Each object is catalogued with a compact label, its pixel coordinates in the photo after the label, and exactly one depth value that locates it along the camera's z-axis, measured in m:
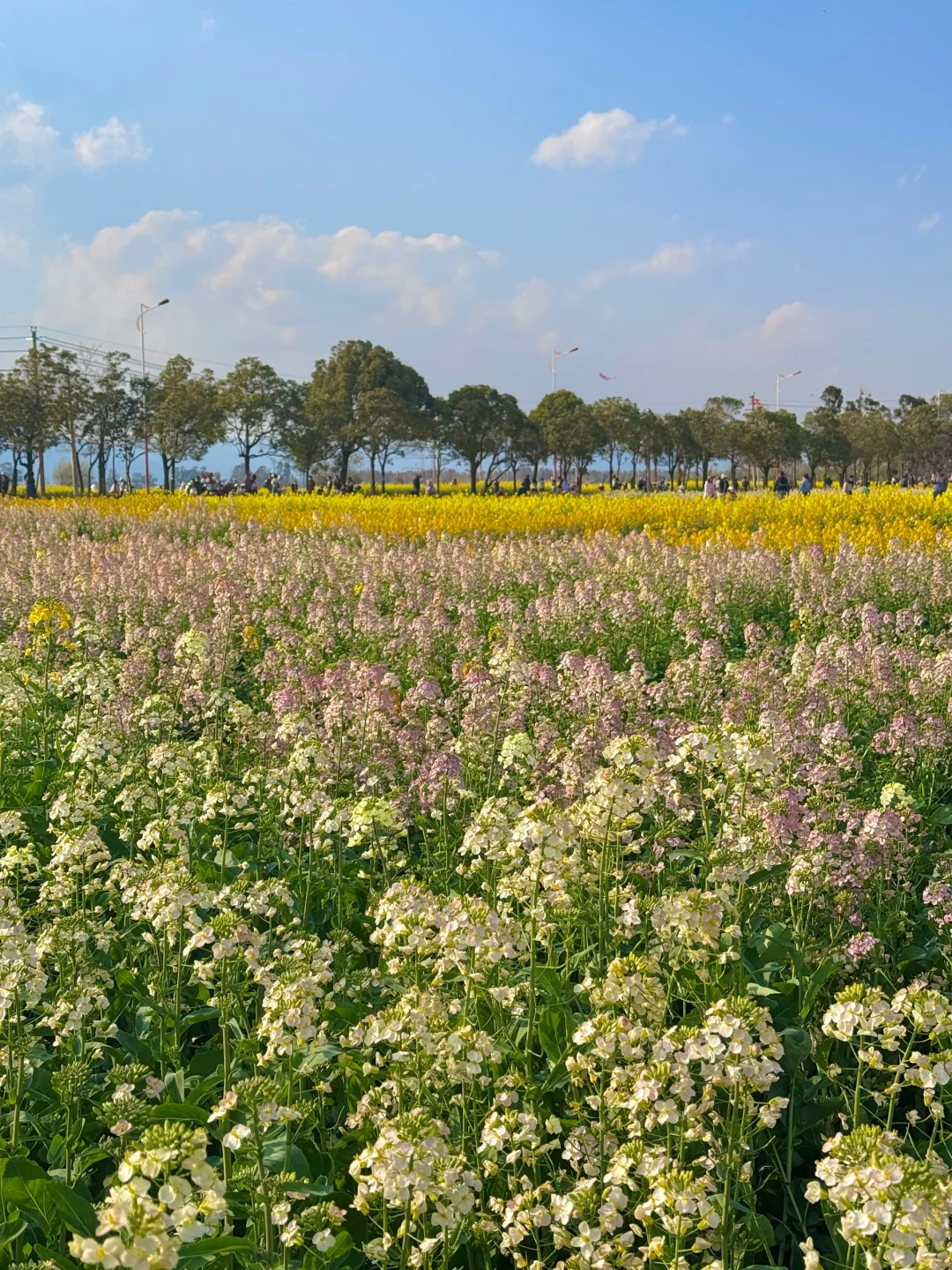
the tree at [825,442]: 84.94
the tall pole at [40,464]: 61.62
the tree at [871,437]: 86.62
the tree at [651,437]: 88.31
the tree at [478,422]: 73.50
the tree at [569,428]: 78.25
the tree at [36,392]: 61.38
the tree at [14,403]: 60.78
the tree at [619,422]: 84.94
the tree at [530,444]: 77.00
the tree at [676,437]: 89.69
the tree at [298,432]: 69.56
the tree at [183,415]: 65.56
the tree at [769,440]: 77.00
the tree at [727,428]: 82.75
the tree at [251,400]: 67.56
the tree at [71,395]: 62.81
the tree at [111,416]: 76.56
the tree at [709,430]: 87.12
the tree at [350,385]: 70.38
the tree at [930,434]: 89.38
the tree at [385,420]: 65.94
